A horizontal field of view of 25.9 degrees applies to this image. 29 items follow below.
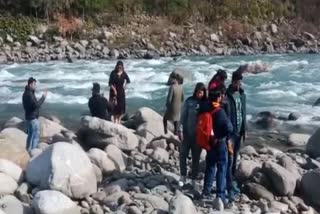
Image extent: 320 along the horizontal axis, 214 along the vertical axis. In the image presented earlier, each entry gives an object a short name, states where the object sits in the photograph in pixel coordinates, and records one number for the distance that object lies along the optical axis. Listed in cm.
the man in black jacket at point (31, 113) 1146
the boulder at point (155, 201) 855
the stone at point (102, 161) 995
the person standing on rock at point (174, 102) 1228
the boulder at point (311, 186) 952
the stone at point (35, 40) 3349
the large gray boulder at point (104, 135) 1124
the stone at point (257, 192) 941
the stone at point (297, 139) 1460
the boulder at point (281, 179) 954
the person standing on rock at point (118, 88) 1302
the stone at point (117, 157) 1035
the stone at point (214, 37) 3716
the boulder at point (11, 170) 905
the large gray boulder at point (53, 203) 806
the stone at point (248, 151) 1212
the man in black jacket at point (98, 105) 1259
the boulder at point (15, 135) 1085
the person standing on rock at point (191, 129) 920
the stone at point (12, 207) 813
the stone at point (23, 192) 859
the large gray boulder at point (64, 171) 865
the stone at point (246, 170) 983
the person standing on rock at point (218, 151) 861
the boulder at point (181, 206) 803
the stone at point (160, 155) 1110
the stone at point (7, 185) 867
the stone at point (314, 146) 1256
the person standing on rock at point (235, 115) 900
